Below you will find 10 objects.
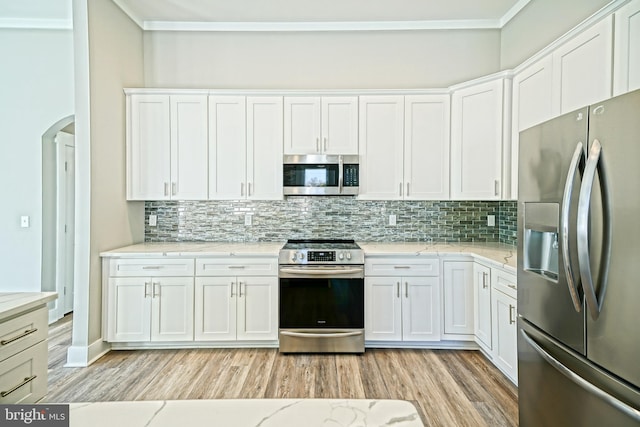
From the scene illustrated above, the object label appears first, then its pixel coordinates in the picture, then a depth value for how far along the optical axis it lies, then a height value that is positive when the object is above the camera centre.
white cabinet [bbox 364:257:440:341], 3.32 -0.83
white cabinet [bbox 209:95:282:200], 3.65 +0.61
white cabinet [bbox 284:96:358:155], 3.64 +0.85
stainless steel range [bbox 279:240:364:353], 3.24 -0.83
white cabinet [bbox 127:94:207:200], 3.63 +0.61
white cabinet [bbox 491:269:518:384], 2.60 -0.86
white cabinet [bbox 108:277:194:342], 3.27 -0.92
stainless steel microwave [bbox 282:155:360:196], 3.59 +0.34
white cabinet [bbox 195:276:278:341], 3.32 -0.92
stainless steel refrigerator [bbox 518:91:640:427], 1.22 -0.23
